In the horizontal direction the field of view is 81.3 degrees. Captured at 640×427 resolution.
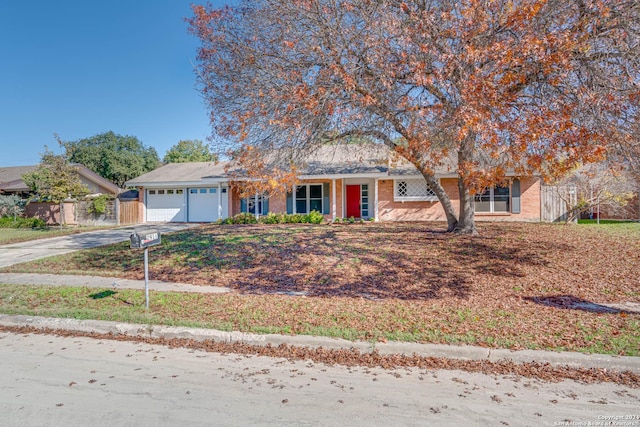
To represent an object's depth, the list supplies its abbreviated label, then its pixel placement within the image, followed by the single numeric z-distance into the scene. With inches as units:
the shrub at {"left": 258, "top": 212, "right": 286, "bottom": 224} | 743.1
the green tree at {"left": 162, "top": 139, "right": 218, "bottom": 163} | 2044.8
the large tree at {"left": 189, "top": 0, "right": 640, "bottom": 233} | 259.0
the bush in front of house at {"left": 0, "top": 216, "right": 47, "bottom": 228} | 871.1
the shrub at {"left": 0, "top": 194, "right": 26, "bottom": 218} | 900.5
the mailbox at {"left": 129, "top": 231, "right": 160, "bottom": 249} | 241.8
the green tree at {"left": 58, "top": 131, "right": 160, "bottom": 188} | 1788.9
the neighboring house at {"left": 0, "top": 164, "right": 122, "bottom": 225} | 919.0
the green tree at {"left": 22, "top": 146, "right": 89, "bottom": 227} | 777.6
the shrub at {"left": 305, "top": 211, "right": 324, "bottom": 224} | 722.2
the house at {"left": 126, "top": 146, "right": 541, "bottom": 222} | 725.3
